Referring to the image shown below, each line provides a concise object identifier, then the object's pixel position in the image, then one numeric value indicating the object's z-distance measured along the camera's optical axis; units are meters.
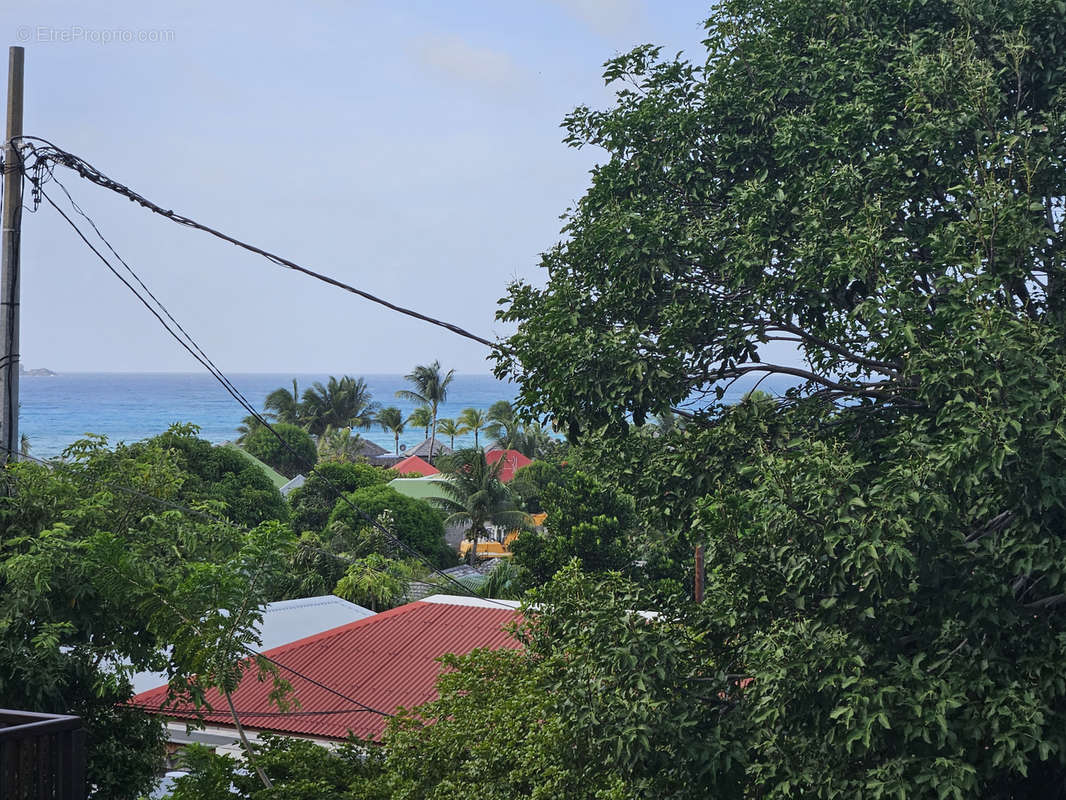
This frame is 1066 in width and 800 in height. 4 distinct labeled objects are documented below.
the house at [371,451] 105.45
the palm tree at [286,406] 93.06
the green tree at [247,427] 89.78
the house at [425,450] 105.06
